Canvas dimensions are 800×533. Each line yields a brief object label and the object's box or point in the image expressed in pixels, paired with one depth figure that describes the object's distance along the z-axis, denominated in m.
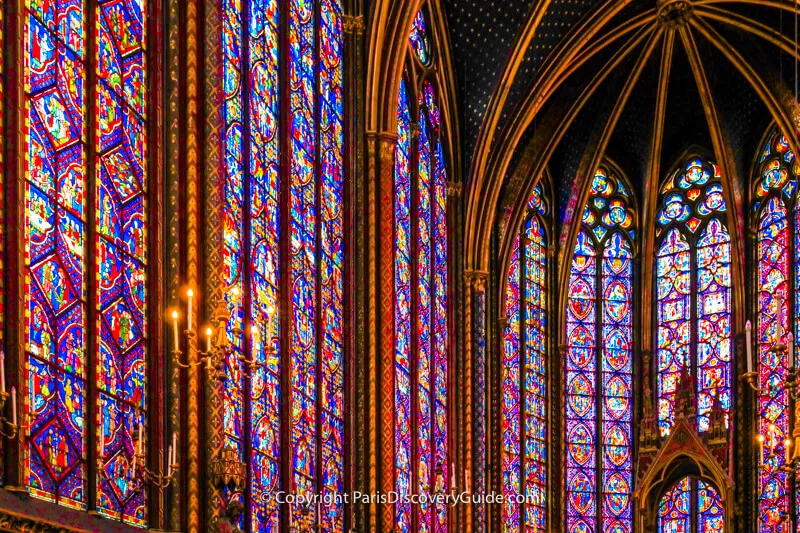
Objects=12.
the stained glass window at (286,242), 19.03
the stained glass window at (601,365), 34.47
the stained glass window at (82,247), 14.31
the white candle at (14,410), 13.14
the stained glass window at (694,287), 34.16
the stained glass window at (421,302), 26.09
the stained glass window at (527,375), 32.88
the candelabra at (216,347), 14.07
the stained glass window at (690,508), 33.34
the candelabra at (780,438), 17.89
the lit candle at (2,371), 12.92
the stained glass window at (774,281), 32.22
